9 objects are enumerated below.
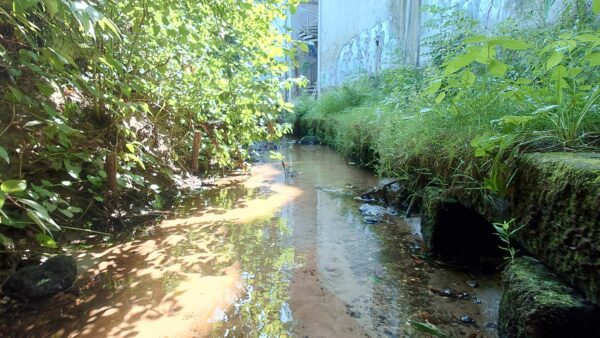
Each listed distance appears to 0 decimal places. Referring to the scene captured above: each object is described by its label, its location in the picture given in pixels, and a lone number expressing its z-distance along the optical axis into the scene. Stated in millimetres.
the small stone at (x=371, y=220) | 3580
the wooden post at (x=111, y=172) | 3229
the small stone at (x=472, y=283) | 2303
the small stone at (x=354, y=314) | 2007
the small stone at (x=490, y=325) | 1869
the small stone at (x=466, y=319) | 1925
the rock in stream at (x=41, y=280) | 2080
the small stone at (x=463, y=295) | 2166
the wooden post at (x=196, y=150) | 4898
